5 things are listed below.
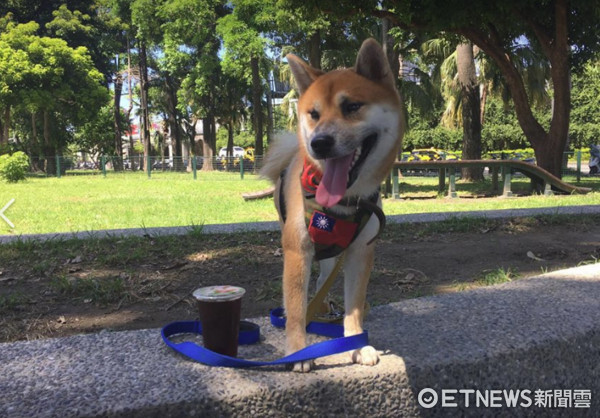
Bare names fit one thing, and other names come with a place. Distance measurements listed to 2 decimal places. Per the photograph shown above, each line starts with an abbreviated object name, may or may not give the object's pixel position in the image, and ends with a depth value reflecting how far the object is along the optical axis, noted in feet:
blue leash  6.43
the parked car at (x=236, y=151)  196.03
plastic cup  6.42
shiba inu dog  6.40
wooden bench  35.68
